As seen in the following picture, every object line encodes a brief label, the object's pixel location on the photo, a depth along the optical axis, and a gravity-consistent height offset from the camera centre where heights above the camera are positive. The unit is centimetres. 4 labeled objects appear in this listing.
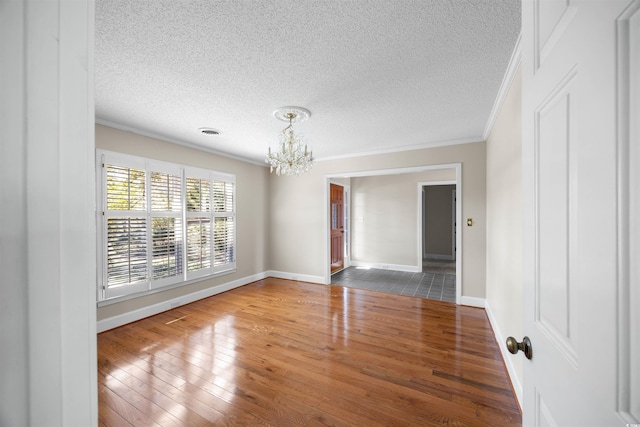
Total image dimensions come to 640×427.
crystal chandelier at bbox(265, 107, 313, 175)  271 +68
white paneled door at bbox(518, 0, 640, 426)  43 +0
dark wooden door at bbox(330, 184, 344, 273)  568 -32
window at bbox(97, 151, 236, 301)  301 -17
